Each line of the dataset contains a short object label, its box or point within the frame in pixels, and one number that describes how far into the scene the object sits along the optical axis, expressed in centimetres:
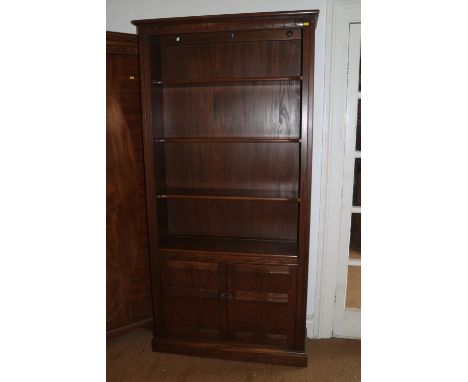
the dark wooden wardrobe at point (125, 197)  195
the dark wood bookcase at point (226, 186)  188
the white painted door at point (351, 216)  199
